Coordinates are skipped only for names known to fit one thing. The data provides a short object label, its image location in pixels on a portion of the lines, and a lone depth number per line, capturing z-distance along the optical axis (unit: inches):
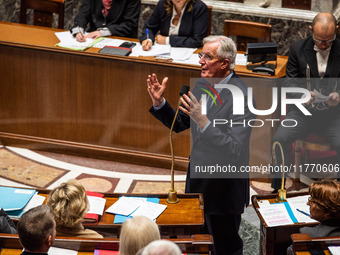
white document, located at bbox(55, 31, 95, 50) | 449.7
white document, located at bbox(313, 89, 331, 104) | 397.1
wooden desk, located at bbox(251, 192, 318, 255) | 280.8
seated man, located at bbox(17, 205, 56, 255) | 211.0
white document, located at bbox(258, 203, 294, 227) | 280.5
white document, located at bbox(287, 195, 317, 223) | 282.4
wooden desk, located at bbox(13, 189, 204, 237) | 274.4
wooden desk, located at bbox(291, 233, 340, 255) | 241.1
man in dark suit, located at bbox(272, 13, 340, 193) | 406.9
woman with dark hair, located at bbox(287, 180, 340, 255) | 253.1
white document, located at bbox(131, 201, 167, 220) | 279.9
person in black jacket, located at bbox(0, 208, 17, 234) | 250.5
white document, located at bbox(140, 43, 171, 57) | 442.0
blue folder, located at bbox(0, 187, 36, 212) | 279.3
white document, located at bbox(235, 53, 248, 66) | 432.5
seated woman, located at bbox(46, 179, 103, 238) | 246.5
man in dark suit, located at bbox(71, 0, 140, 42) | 496.7
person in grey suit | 275.0
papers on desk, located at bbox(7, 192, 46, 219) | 278.1
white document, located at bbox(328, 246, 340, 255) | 237.5
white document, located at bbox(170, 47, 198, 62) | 436.5
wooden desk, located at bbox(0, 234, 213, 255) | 238.2
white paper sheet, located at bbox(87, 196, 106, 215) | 281.8
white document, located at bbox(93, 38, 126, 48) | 458.3
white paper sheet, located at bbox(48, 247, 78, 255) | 241.1
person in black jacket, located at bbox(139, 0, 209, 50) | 466.0
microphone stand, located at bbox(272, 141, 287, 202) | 297.6
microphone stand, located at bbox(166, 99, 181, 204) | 291.1
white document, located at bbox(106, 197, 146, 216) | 283.1
